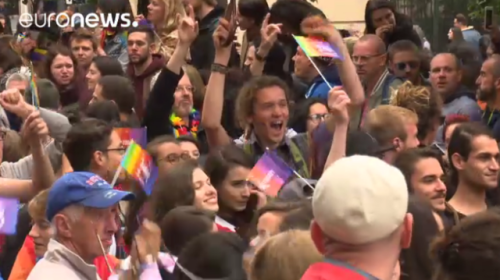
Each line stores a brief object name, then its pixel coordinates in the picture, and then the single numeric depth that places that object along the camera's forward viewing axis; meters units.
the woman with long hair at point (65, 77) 18.87
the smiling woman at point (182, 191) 10.87
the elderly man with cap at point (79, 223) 9.11
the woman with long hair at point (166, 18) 19.73
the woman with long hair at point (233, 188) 12.14
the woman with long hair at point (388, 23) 20.67
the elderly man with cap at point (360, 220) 5.96
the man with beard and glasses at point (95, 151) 12.20
